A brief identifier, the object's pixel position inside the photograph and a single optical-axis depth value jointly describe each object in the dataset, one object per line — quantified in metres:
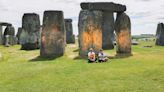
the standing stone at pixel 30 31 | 21.23
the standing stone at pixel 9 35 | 25.84
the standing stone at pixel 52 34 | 16.66
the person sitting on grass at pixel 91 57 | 13.99
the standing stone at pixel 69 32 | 27.17
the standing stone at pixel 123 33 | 17.87
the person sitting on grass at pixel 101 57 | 14.15
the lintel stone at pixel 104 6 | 16.43
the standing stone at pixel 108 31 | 20.81
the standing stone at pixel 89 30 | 16.37
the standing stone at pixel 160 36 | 26.47
